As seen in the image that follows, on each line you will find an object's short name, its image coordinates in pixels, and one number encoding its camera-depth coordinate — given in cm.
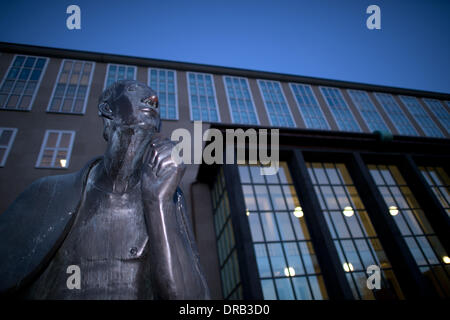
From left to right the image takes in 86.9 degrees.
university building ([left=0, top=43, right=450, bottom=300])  675
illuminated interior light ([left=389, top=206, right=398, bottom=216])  845
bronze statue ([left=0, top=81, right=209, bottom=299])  105
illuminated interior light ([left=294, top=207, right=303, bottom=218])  774
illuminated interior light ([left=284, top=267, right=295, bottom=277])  652
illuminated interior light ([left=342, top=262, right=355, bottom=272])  706
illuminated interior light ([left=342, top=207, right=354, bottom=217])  829
